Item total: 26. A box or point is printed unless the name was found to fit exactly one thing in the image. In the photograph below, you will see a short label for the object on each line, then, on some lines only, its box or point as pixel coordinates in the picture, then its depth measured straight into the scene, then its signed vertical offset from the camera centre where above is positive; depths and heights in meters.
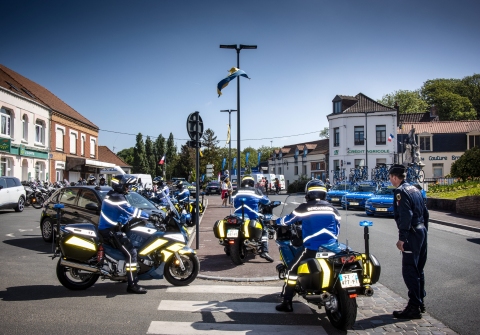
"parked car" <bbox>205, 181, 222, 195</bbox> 49.93 -1.28
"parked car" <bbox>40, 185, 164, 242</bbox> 10.15 -0.67
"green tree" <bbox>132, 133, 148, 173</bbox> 79.75 +3.52
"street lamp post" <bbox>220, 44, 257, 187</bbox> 17.34 +5.11
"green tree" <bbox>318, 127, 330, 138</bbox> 98.66 +9.85
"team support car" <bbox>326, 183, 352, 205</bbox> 25.45 -1.15
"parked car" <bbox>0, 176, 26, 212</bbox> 18.64 -0.70
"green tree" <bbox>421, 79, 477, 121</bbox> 67.94 +12.21
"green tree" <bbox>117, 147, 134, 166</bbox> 113.15 +6.63
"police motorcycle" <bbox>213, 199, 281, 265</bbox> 8.52 -1.12
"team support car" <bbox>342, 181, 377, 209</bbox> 23.36 -0.97
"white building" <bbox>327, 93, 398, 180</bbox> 49.66 +4.59
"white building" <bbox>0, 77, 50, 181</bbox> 27.81 +3.03
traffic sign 10.22 +1.22
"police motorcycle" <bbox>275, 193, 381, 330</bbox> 4.75 -1.13
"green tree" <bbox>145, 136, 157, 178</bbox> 83.38 +4.24
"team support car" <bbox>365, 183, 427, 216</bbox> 19.19 -1.27
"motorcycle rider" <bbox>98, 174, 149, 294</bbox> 6.43 -0.68
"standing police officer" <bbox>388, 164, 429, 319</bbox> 5.35 -0.82
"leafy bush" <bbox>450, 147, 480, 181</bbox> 26.88 +0.66
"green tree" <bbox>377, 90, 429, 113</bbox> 72.06 +12.45
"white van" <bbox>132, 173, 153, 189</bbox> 28.80 -0.13
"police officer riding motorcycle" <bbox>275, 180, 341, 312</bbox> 5.26 -0.57
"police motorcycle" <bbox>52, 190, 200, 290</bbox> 6.46 -1.19
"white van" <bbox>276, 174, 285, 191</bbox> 57.91 -0.60
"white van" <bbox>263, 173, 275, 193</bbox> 52.72 -0.42
